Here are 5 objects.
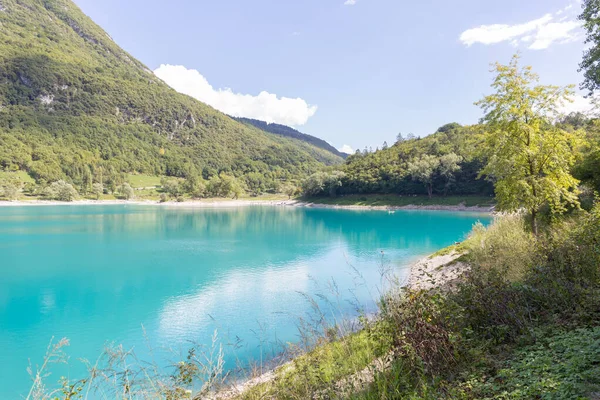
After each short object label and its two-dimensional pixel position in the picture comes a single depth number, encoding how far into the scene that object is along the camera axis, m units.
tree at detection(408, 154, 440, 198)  70.31
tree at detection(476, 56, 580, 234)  9.12
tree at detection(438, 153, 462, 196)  67.68
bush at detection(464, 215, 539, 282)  6.92
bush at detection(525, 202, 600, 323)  4.02
